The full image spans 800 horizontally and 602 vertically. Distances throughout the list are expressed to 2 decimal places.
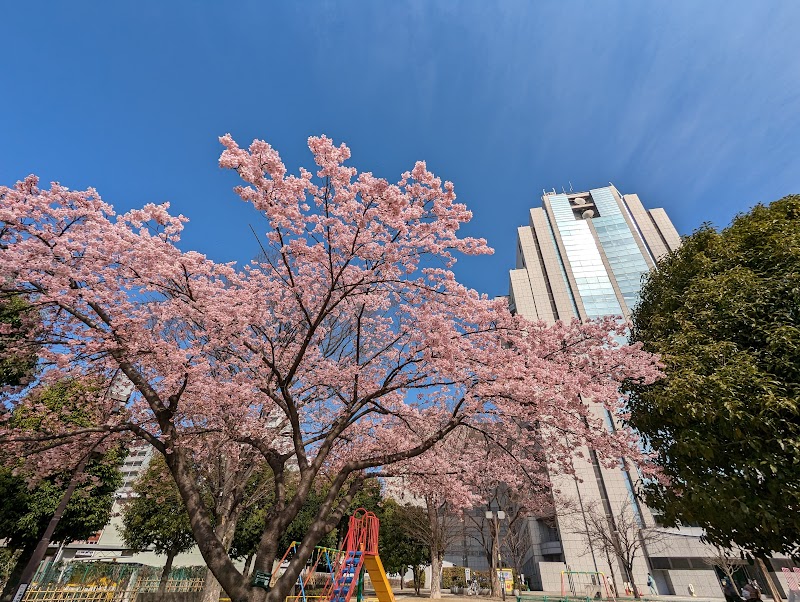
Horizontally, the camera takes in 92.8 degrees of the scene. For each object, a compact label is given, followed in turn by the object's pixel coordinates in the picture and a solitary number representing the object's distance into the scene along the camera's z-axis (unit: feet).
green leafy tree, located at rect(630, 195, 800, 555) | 23.06
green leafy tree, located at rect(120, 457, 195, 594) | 66.95
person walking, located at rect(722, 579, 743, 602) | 41.19
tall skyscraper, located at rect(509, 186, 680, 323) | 128.36
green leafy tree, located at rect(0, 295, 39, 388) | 24.90
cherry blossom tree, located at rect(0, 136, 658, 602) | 22.52
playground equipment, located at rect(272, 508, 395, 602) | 37.06
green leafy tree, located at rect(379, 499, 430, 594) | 96.68
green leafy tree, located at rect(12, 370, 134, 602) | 27.14
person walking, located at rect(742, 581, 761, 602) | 33.76
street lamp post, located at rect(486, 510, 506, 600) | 69.00
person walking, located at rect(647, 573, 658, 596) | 85.40
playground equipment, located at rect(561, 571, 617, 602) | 83.46
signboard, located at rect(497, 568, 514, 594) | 73.55
